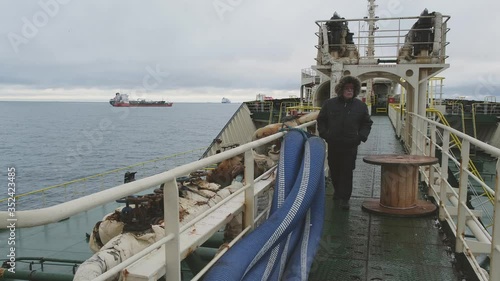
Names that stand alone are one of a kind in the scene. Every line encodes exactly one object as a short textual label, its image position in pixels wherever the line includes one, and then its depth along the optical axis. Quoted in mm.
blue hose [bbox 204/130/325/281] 3031
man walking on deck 5406
